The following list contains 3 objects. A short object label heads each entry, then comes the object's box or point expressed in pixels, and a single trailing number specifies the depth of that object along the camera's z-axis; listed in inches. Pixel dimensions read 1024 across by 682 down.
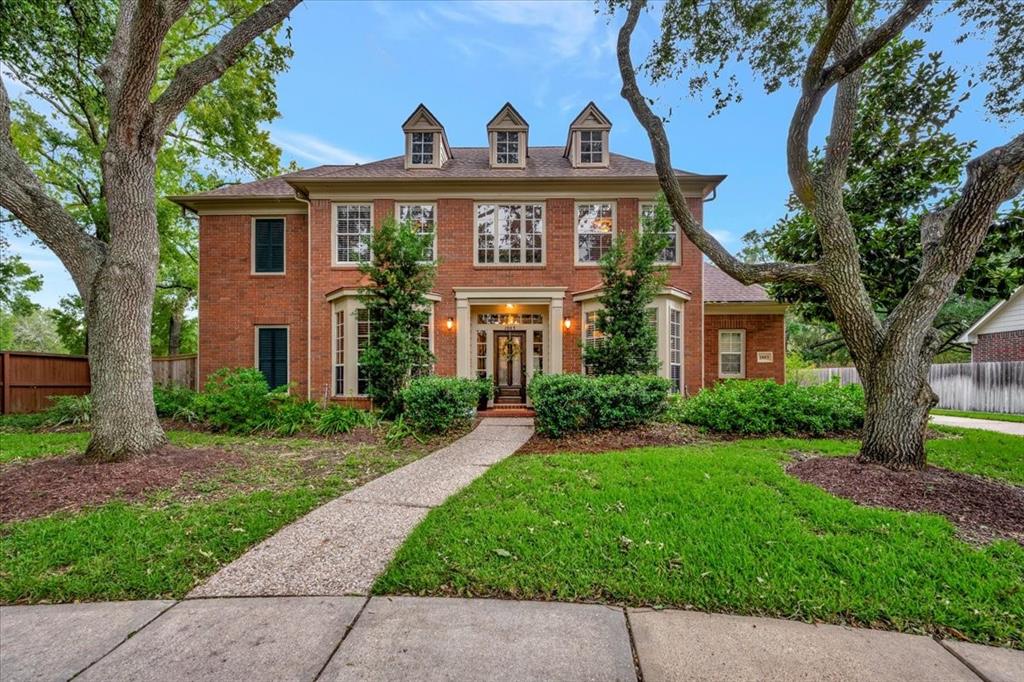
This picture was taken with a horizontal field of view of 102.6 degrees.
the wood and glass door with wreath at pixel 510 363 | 454.6
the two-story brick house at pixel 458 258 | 422.6
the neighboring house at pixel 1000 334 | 570.9
